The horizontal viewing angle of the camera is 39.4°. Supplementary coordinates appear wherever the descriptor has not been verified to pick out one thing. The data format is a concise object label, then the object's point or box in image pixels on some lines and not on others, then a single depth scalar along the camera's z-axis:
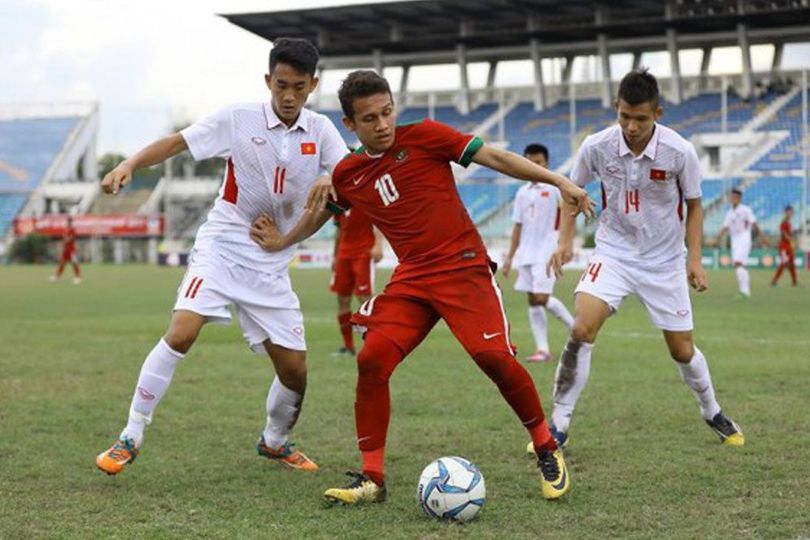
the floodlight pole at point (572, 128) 45.52
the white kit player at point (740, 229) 23.61
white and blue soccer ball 5.07
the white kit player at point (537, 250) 12.37
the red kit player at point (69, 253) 33.94
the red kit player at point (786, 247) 27.08
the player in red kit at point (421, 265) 5.50
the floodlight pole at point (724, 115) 42.56
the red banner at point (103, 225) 56.97
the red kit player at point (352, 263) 12.70
